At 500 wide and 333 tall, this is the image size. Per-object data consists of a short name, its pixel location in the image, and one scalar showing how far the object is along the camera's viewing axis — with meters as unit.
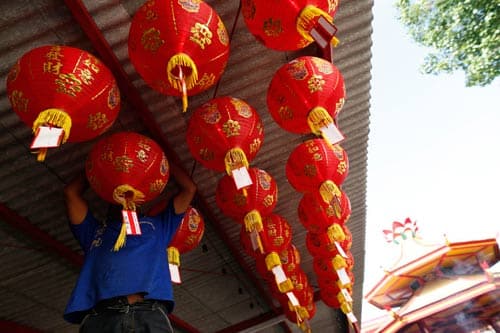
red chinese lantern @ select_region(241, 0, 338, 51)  2.43
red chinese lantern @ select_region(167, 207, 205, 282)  3.67
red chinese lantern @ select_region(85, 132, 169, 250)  2.71
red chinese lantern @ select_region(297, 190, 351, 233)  4.03
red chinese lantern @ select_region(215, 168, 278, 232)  3.61
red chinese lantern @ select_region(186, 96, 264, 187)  2.93
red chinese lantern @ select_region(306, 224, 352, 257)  4.96
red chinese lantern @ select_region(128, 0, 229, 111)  2.24
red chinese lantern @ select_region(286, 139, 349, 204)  3.60
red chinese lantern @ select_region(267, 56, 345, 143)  2.93
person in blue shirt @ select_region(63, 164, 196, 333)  2.20
